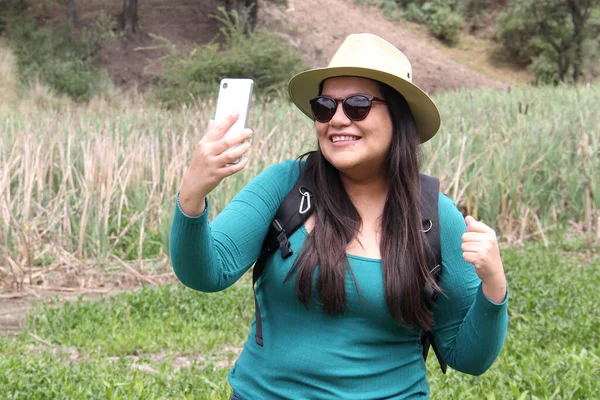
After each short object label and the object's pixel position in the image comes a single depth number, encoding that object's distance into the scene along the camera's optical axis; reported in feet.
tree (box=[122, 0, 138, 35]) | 77.56
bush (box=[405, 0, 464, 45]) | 104.88
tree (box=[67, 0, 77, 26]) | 73.41
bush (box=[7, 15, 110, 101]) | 62.39
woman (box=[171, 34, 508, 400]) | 6.56
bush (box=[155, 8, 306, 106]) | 55.52
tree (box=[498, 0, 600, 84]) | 88.63
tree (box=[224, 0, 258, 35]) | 71.36
